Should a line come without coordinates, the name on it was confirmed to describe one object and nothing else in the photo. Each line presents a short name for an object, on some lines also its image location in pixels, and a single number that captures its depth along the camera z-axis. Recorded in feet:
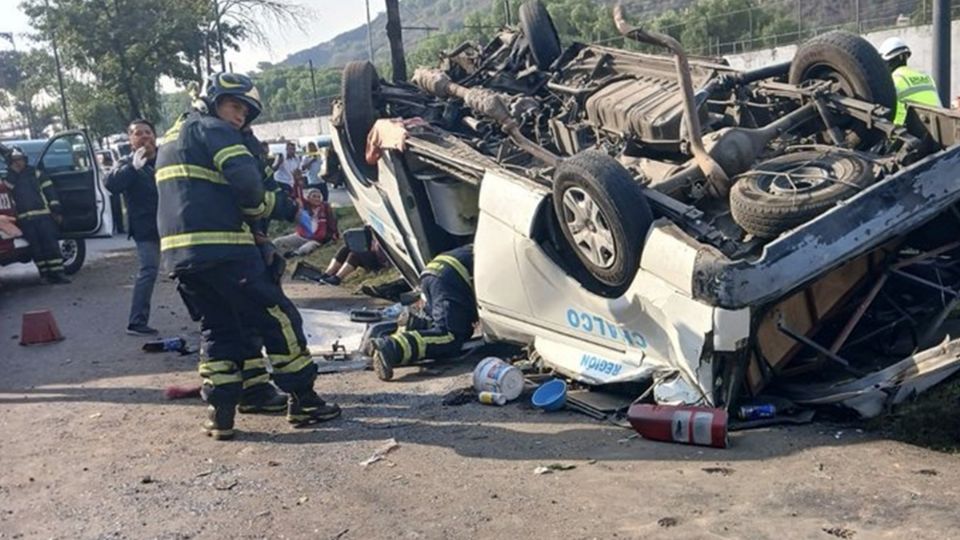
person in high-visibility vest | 18.65
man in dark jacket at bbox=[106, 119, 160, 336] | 24.20
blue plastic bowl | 15.62
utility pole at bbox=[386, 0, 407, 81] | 37.17
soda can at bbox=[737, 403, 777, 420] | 14.02
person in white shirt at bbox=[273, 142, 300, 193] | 46.03
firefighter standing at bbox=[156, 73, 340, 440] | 15.74
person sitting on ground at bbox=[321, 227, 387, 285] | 29.12
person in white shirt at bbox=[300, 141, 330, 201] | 46.33
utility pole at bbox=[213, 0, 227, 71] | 69.97
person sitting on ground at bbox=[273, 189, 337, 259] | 35.63
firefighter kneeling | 18.44
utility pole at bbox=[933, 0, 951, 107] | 22.65
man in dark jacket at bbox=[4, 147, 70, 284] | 33.65
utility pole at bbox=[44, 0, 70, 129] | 80.99
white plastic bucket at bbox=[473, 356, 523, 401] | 16.30
